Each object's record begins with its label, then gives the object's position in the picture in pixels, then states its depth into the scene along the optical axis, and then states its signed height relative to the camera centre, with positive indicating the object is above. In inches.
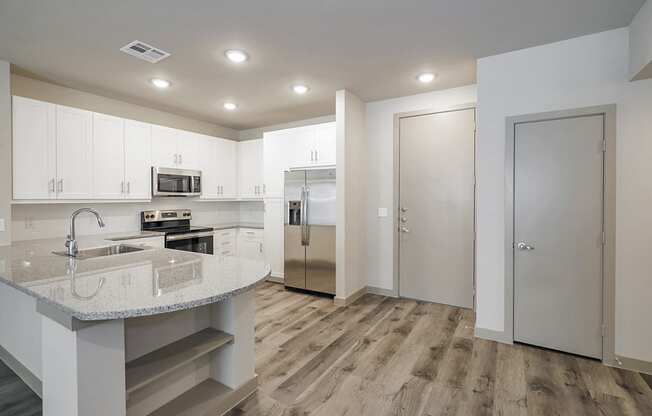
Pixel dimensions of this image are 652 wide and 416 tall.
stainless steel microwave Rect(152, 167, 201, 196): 167.6 +12.4
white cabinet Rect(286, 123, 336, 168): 165.5 +32.5
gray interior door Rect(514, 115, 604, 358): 100.3 -10.2
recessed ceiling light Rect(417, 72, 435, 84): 132.9 +55.4
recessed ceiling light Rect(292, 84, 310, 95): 146.3 +55.5
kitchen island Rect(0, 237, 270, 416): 51.4 -27.0
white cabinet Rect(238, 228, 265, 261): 200.1 -26.4
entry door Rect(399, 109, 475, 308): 147.2 -1.6
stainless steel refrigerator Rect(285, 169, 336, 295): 161.3 -13.9
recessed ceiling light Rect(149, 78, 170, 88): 137.4 +54.7
